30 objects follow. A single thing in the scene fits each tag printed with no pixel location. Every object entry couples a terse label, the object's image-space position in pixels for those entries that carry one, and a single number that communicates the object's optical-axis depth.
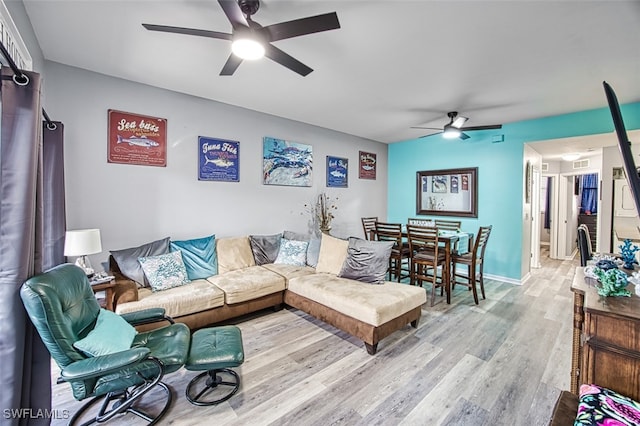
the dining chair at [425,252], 3.77
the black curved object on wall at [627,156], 1.27
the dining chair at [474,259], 3.76
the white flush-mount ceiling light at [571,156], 5.43
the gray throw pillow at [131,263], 2.92
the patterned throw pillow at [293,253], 4.00
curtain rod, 1.30
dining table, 3.83
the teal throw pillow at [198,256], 3.36
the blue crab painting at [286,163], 4.48
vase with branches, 5.11
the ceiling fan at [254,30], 1.68
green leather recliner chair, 1.43
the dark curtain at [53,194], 2.42
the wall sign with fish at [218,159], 3.80
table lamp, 2.38
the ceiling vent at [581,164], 6.33
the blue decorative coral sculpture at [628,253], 2.05
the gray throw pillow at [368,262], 3.13
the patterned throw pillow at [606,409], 1.04
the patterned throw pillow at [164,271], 2.93
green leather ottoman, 1.88
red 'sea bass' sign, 3.15
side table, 2.48
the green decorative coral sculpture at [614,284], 1.44
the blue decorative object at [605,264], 1.75
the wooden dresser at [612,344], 1.22
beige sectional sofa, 2.59
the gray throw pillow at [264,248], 4.01
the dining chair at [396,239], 4.38
